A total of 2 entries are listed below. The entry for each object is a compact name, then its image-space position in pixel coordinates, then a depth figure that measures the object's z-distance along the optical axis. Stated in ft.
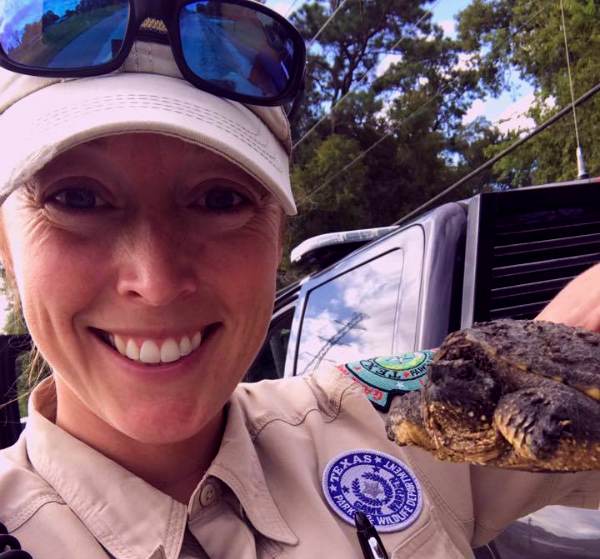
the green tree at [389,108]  72.84
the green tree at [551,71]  34.78
